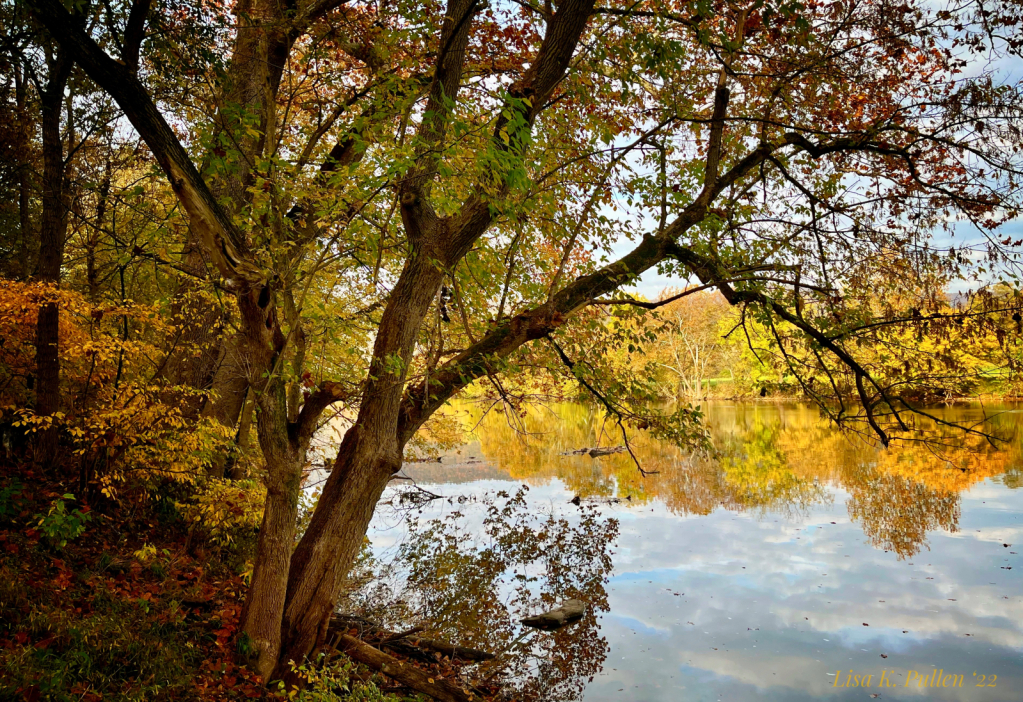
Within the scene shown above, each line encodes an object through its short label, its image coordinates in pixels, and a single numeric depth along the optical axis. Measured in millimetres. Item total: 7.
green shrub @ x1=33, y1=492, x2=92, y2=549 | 4672
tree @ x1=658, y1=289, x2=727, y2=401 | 33469
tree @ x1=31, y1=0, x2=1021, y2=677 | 3924
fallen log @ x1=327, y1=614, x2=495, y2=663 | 5738
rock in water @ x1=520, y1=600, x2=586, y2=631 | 6961
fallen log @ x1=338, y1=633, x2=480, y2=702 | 4828
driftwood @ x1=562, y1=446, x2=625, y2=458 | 18281
